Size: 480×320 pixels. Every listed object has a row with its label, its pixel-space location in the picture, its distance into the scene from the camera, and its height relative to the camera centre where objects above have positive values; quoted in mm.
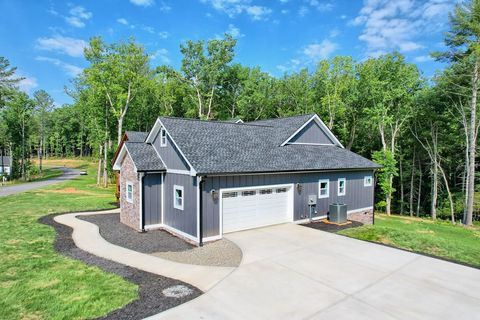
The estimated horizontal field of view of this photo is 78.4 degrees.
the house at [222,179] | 11430 -1212
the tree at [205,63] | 35188 +10858
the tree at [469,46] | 20766 +7797
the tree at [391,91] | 27031 +5615
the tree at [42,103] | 46156 +7909
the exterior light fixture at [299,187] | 14192 -1719
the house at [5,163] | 46578 -1681
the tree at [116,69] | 30000 +8575
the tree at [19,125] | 39562 +3825
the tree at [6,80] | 37031 +9178
